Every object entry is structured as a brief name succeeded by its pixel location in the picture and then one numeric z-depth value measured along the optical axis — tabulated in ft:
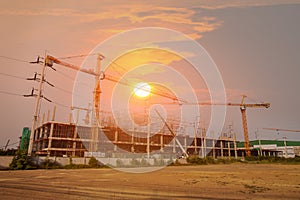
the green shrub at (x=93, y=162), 94.72
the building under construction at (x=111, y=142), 165.37
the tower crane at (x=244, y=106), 263.51
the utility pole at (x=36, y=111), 88.33
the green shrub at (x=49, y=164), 82.79
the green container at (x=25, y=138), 167.65
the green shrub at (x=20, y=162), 75.15
